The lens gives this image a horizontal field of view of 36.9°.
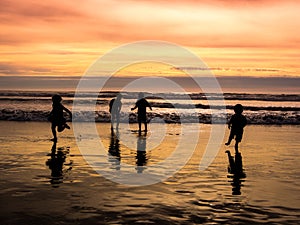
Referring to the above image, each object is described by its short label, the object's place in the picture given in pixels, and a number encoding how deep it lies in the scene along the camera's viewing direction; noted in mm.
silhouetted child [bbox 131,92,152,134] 23266
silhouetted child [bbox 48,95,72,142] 18094
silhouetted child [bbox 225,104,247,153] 16438
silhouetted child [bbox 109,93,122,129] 24866
